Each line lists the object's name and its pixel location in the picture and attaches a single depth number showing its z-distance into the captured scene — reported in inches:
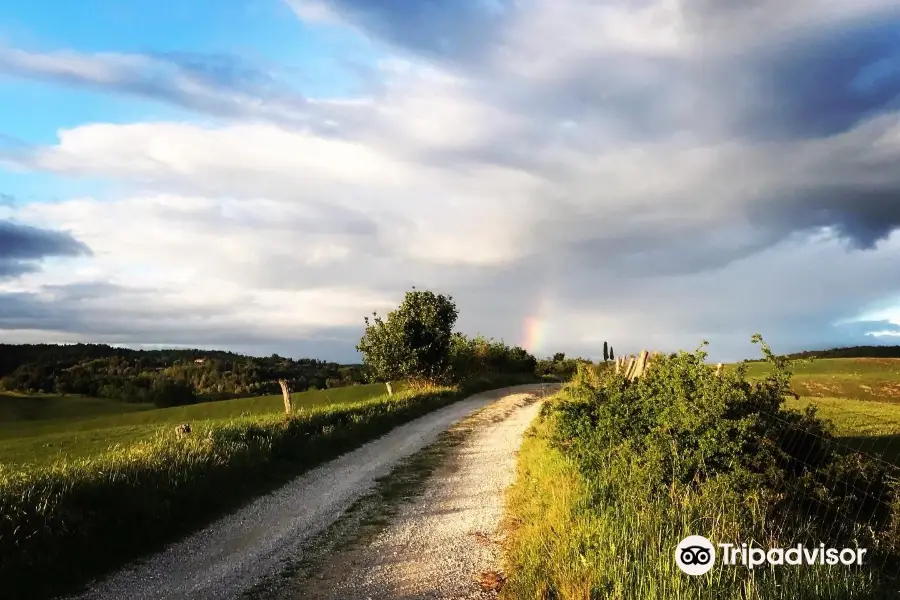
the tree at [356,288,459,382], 1588.3
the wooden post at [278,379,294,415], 962.5
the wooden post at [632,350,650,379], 652.1
